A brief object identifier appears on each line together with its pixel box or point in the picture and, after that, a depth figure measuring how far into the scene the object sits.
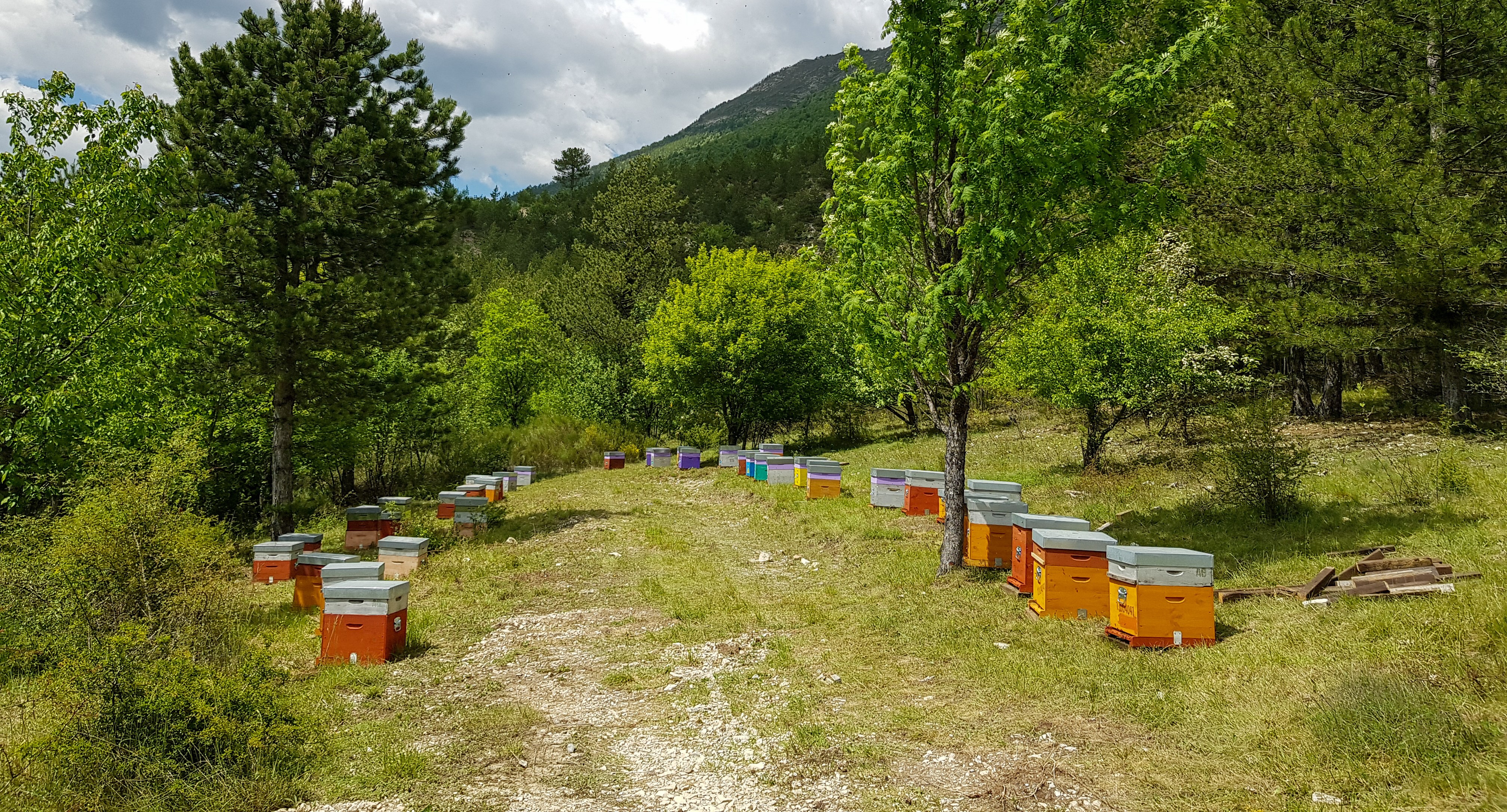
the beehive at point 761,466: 22.28
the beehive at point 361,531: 14.57
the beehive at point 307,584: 10.80
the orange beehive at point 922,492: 14.67
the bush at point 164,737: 5.00
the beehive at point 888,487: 15.60
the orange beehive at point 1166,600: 6.84
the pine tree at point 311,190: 14.63
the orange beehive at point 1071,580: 7.99
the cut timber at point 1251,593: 8.02
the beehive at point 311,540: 12.27
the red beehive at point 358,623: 8.18
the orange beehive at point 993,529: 10.20
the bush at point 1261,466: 11.22
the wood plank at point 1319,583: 7.65
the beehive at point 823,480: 18.00
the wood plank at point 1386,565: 7.53
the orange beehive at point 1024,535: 8.69
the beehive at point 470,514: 15.69
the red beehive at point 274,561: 11.94
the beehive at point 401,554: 11.59
